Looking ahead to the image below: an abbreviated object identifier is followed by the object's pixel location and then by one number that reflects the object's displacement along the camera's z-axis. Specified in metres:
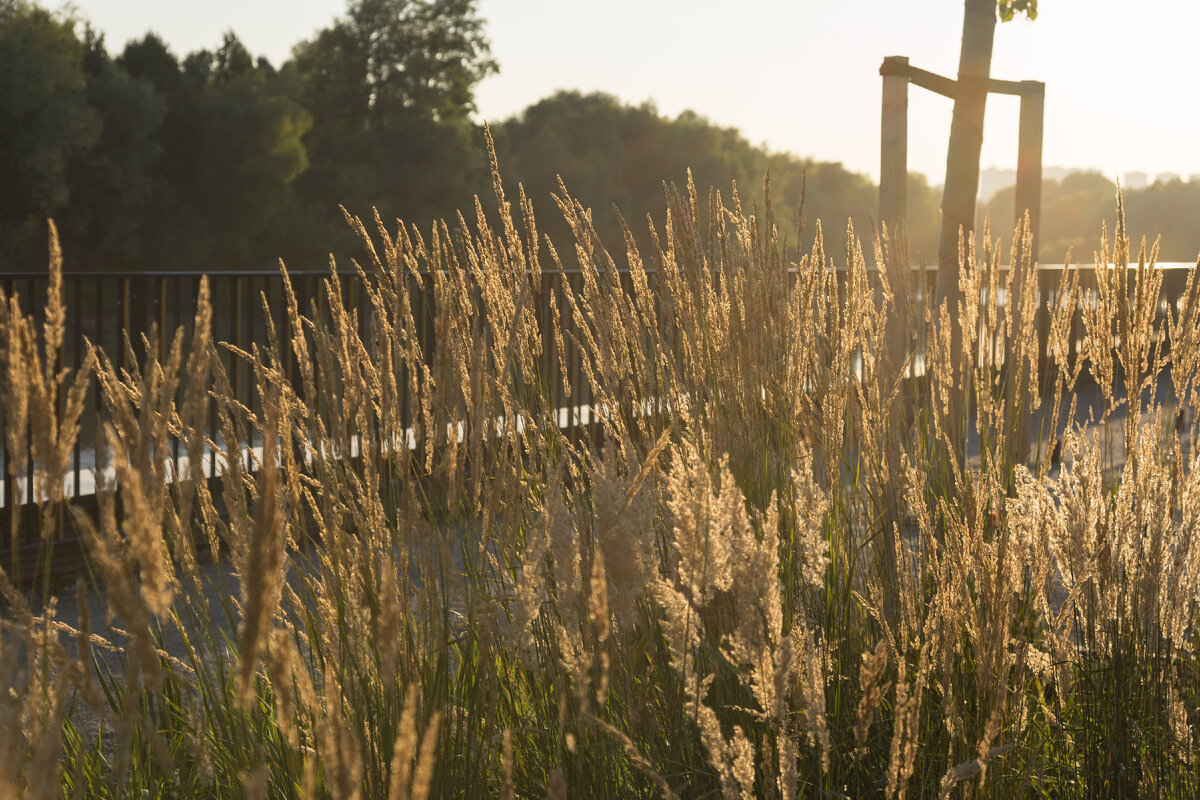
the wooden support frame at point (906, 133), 5.02
